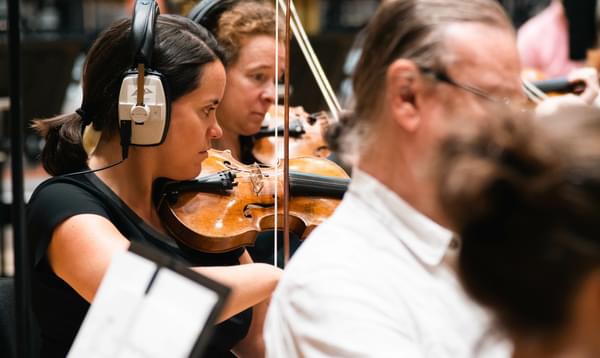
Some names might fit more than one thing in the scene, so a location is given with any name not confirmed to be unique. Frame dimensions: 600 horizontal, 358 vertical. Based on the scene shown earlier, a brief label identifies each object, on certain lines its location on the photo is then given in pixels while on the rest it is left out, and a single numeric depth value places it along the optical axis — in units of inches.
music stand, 76.8
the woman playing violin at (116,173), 96.5
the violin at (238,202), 101.0
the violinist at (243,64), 116.1
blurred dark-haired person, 61.9
